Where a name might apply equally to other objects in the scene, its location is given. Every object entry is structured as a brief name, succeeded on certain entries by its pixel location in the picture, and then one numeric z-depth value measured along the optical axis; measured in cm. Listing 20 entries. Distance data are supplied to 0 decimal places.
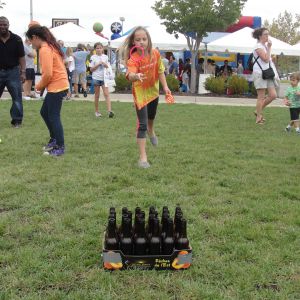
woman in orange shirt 614
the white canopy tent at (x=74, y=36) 2172
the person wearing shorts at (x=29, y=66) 1380
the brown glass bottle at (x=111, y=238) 303
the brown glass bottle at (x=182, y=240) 308
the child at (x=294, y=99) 905
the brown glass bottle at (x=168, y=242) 306
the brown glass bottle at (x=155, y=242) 306
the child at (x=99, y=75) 1046
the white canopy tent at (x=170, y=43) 2092
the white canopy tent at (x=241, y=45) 2069
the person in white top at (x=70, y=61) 1529
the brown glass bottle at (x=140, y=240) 306
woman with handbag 954
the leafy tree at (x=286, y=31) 5488
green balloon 3225
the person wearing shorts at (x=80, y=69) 1622
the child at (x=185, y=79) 2144
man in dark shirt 811
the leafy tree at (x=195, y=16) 2023
